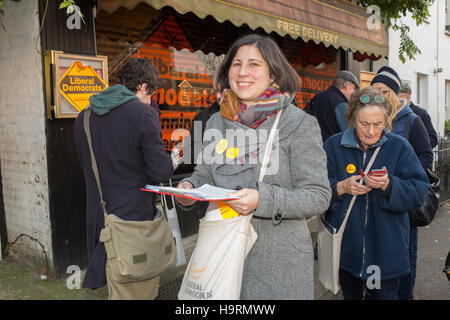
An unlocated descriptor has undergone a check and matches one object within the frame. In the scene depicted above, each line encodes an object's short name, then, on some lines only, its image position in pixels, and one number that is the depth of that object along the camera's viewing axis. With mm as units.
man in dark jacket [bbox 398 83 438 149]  4812
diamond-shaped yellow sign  3885
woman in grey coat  1746
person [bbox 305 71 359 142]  5031
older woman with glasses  2615
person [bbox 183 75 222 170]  3717
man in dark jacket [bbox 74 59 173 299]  2623
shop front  3920
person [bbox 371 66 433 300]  3598
